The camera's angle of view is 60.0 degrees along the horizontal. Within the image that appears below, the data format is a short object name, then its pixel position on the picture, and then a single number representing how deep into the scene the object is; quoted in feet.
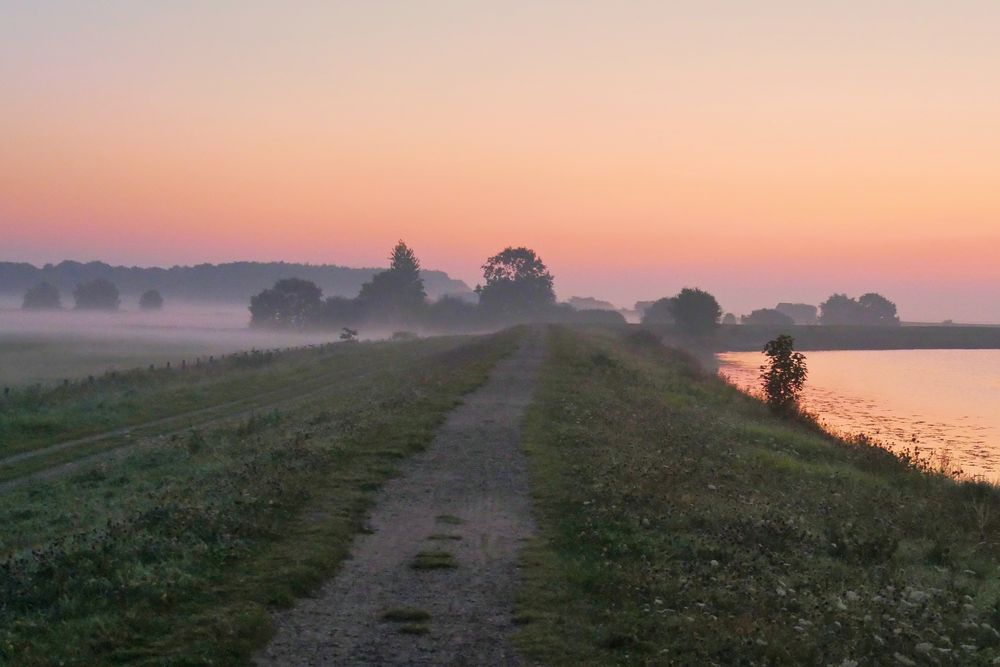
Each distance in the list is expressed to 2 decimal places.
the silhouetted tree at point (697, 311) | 411.75
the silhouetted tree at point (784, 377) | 125.08
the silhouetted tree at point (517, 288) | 625.41
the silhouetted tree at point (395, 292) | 537.24
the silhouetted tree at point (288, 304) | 545.44
